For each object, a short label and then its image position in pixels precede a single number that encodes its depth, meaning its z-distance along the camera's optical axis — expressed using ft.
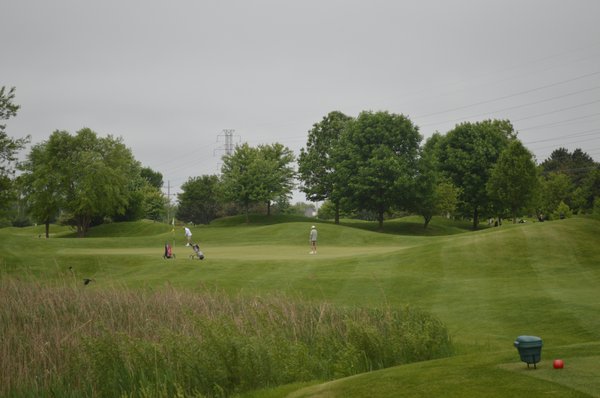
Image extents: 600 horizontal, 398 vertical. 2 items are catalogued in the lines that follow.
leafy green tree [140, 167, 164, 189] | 524.57
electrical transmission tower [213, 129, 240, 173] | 457.88
